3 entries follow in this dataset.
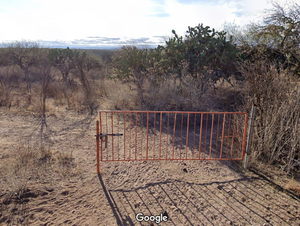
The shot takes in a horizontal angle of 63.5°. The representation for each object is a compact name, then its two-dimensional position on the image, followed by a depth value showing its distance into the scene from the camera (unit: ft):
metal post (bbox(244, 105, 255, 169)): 14.93
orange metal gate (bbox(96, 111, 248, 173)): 18.65
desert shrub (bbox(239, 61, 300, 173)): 15.29
